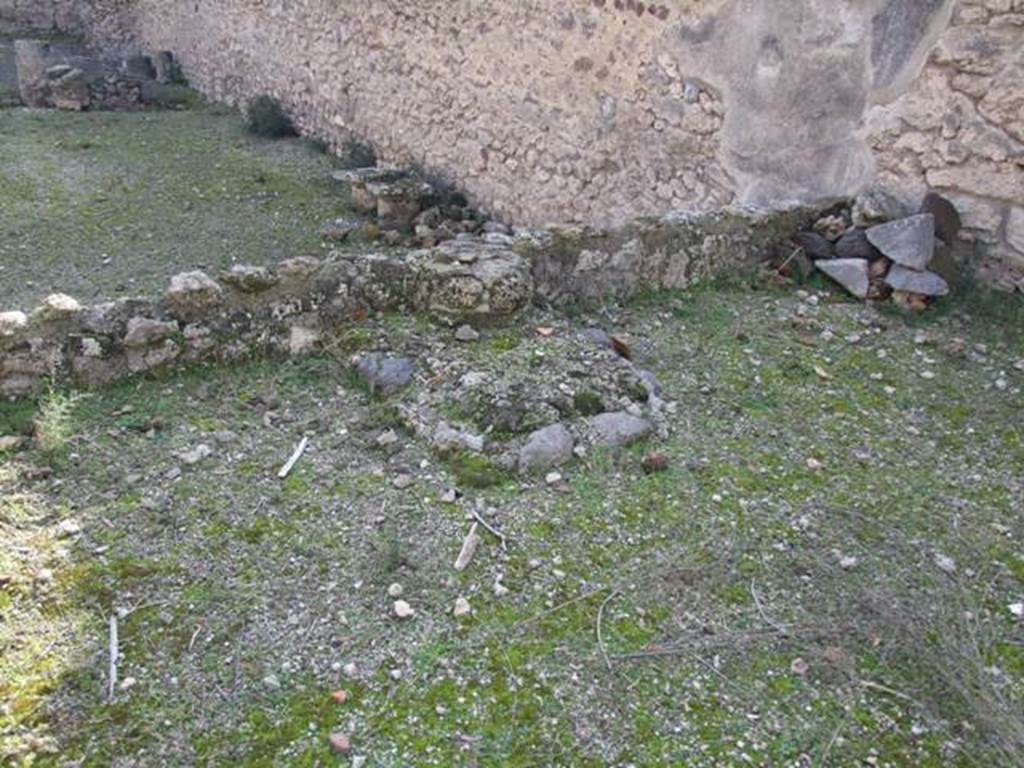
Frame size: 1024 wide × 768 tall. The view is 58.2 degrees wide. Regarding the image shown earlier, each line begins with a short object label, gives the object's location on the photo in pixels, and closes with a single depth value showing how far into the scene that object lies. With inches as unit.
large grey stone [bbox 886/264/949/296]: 177.0
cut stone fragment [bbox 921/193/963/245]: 178.9
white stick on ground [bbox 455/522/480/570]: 111.7
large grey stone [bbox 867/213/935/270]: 177.9
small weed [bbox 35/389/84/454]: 129.6
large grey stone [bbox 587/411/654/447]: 135.5
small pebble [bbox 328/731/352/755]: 87.3
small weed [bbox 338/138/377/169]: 381.1
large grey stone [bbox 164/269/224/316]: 149.1
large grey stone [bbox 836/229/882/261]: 186.7
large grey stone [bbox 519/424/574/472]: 130.2
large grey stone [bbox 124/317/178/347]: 145.3
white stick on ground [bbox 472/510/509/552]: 115.2
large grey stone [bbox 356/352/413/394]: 148.1
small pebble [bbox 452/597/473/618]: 104.2
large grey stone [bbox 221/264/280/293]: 153.5
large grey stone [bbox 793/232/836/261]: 191.0
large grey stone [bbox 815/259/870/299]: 182.5
